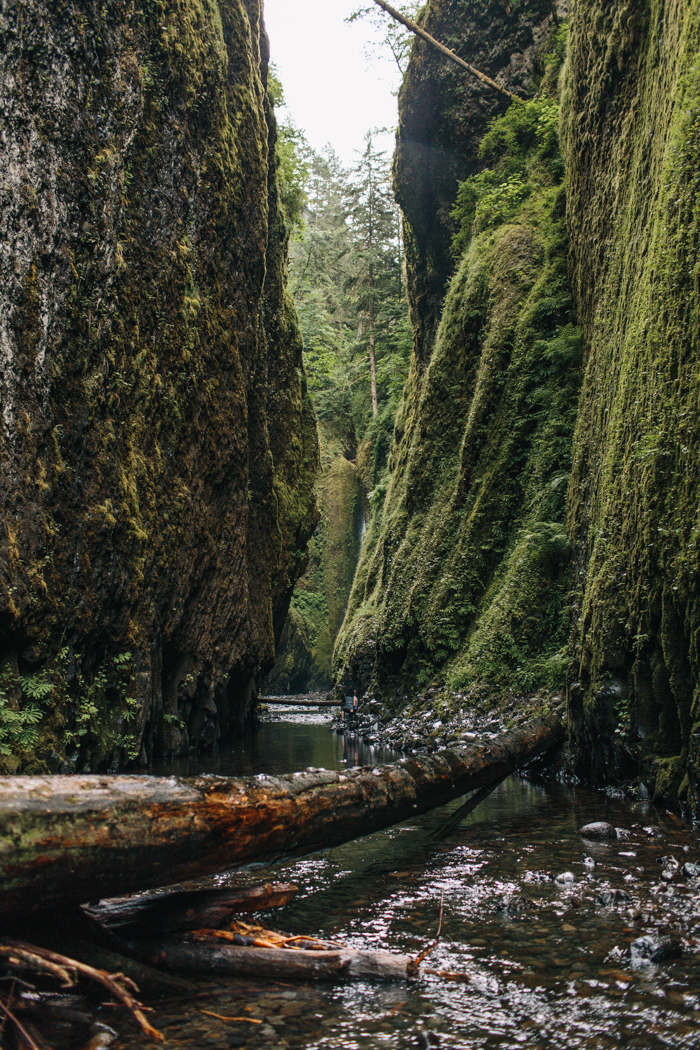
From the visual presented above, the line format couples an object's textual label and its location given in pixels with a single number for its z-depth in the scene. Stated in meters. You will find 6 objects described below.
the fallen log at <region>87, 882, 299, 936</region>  3.42
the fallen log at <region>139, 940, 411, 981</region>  3.29
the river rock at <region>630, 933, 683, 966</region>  3.42
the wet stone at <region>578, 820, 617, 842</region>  5.79
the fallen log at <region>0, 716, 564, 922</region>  2.77
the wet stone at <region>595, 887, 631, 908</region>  4.31
